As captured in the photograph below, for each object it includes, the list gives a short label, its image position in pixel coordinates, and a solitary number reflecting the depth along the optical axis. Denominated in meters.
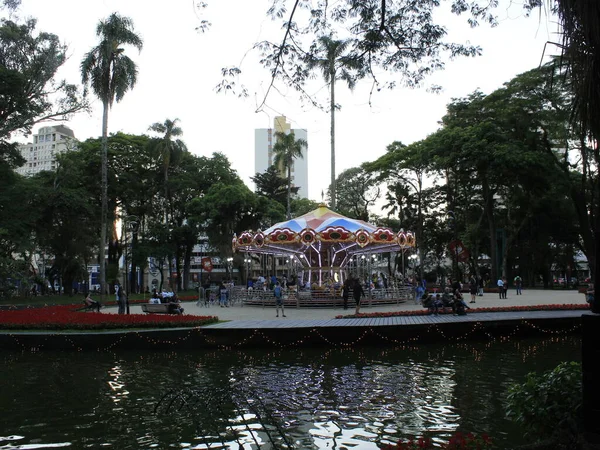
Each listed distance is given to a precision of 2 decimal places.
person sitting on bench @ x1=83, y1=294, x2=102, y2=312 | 25.47
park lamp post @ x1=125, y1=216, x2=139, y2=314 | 42.90
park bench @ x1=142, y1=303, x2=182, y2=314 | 22.30
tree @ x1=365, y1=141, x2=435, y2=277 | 46.16
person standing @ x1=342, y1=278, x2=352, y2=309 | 25.03
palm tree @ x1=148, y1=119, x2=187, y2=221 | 47.53
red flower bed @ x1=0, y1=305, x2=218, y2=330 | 17.73
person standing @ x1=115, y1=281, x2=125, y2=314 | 23.89
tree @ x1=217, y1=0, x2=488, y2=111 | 8.49
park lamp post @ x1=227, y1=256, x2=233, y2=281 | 47.75
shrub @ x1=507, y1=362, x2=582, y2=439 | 4.95
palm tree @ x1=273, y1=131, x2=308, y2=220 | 51.44
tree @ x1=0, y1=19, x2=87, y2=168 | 30.09
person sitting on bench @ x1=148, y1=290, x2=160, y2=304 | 23.28
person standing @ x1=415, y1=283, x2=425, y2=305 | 29.66
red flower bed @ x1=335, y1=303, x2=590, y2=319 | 20.28
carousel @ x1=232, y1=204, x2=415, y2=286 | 28.06
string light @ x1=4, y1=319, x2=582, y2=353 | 16.48
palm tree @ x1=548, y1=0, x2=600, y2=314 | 4.09
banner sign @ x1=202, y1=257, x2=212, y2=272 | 43.51
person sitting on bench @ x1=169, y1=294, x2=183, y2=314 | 22.25
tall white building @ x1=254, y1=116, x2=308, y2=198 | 101.69
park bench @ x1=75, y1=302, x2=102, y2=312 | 25.32
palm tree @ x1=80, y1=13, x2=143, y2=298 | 31.08
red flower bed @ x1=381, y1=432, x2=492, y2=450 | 4.70
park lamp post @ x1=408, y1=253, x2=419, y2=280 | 42.60
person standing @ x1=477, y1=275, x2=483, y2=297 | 36.41
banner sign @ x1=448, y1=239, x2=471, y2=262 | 32.52
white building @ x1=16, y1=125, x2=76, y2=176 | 117.18
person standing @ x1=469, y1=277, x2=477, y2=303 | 27.33
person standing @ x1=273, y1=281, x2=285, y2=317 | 21.88
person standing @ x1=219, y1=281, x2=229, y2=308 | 29.57
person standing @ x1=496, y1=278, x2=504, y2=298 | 30.86
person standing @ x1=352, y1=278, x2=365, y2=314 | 21.77
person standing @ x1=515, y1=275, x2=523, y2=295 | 35.66
